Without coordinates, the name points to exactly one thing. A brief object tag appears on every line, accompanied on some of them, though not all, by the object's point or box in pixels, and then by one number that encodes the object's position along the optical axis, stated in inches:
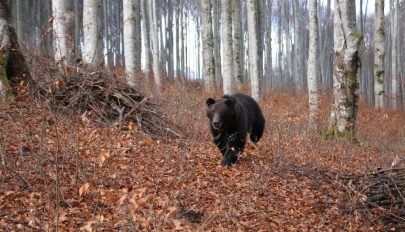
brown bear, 282.4
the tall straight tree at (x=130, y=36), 507.5
